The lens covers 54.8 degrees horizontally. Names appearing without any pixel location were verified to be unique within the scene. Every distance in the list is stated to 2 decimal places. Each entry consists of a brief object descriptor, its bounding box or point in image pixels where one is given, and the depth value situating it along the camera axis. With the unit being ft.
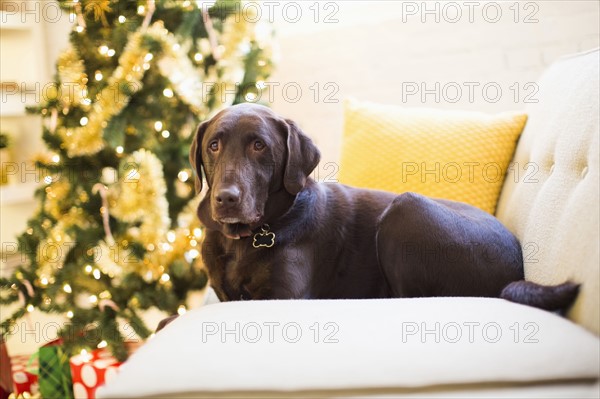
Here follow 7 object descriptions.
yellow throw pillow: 6.66
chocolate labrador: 5.22
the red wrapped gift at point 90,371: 7.86
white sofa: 3.16
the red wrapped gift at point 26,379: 8.94
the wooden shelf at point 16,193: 11.41
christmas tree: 8.38
